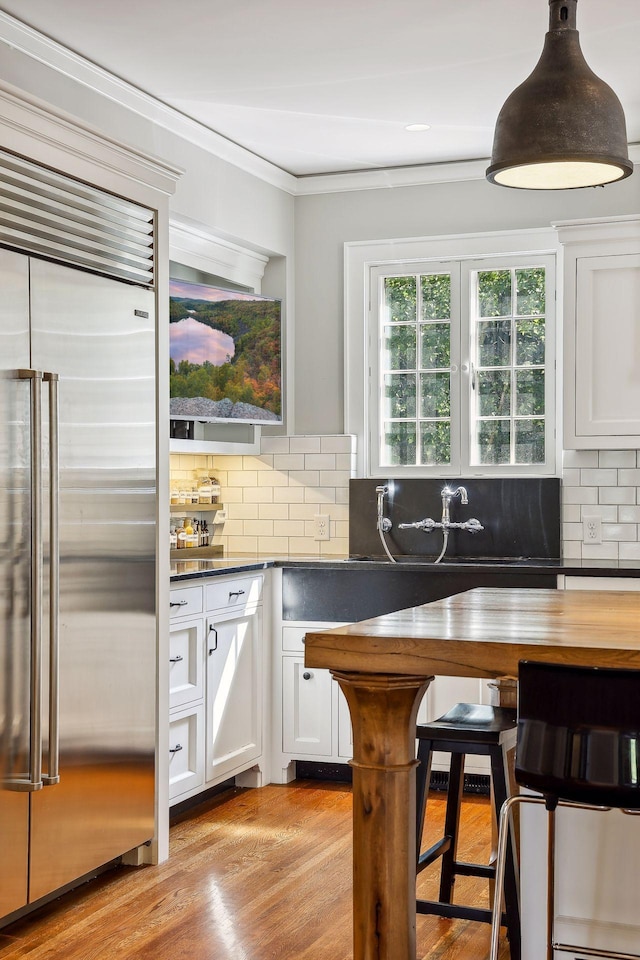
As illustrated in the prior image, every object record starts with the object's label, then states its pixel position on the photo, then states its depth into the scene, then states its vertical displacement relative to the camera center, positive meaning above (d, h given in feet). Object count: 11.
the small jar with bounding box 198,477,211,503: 18.40 -0.27
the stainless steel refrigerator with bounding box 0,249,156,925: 10.12 -0.98
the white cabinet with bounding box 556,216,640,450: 15.64 +2.03
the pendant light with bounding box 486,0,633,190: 8.51 +2.79
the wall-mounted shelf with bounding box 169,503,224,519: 17.59 -0.55
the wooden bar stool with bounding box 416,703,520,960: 9.57 -2.61
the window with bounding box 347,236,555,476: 17.40 +1.74
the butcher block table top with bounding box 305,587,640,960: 8.08 -1.69
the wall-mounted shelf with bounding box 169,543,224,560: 17.58 -1.27
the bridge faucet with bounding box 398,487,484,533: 17.24 -0.75
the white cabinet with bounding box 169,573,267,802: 13.83 -2.77
